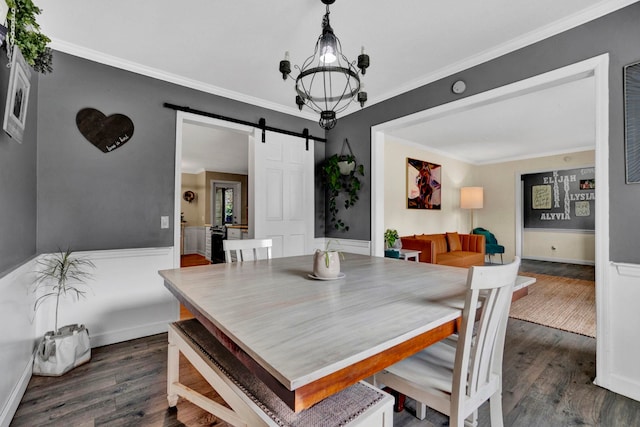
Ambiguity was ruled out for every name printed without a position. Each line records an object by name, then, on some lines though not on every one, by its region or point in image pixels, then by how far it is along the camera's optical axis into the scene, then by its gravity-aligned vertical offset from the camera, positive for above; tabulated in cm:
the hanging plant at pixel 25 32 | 129 +86
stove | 641 -64
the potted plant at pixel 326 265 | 157 -27
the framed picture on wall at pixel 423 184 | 558 +60
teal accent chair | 616 -63
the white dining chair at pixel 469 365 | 102 -63
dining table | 71 -35
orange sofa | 466 -60
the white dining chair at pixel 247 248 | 220 -26
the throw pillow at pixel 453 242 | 557 -53
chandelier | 157 +81
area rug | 292 -109
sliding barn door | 347 +28
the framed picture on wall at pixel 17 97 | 136 +59
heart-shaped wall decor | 244 +74
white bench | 90 -62
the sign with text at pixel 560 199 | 611 +33
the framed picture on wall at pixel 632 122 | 179 +57
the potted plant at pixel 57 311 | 201 -75
